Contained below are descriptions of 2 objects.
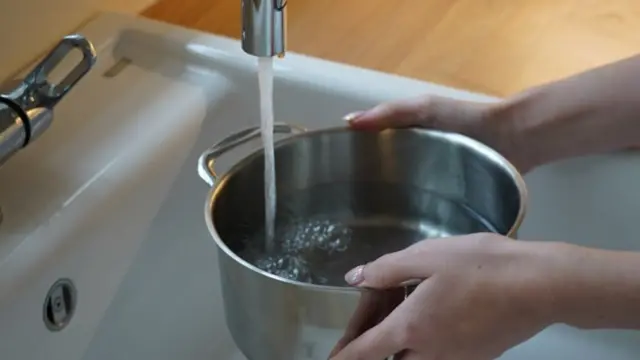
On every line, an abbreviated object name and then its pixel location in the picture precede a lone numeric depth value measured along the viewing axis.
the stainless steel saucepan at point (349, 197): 0.66
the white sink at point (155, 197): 0.69
